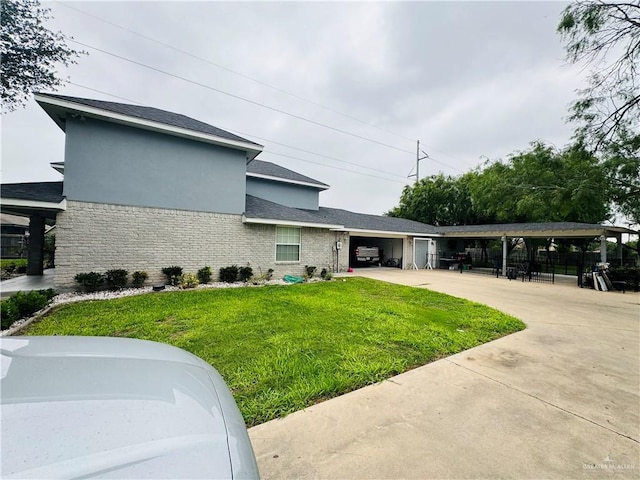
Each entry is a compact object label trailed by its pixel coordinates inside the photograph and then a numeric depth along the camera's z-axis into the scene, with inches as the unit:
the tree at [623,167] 271.9
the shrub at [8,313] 172.9
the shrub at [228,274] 382.9
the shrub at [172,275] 343.6
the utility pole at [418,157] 1227.2
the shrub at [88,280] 292.9
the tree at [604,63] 232.2
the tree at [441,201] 978.7
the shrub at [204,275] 368.4
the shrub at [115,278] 307.7
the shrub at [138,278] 324.2
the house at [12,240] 696.4
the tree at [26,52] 240.2
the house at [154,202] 299.1
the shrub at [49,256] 521.7
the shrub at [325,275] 464.8
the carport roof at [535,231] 488.4
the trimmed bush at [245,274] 394.9
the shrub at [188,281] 342.3
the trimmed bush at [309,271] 464.4
